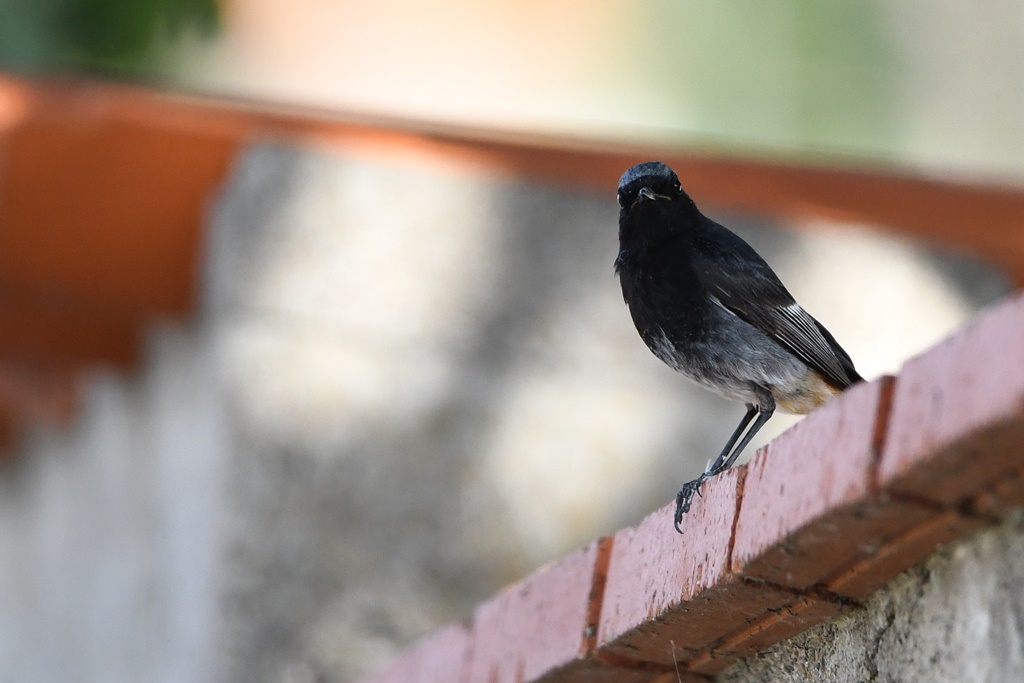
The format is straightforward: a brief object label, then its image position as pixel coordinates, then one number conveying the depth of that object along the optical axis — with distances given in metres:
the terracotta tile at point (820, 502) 4.34
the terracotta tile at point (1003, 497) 4.02
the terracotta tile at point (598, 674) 6.10
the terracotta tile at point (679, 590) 5.16
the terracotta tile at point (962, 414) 3.74
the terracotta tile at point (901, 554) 4.30
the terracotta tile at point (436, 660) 7.33
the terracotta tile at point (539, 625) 6.21
